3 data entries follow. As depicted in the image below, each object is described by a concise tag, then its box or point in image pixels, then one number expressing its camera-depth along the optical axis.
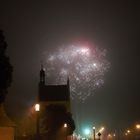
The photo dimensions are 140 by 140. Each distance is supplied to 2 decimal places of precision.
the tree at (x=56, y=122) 70.38
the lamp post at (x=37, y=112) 33.04
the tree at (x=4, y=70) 28.44
